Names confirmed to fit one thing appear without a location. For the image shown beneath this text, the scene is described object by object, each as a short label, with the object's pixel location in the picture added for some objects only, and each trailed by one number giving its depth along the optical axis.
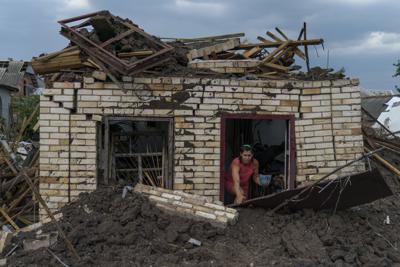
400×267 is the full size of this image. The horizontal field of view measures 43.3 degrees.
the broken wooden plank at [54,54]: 8.05
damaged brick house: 7.89
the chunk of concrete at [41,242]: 6.48
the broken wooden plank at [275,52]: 8.71
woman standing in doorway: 8.29
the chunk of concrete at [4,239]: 6.64
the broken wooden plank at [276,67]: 8.57
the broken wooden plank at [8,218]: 8.09
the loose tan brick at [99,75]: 7.84
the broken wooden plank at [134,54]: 8.07
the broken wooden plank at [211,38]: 9.69
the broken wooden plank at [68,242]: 5.89
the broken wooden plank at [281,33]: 9.55
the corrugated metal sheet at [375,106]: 21.26
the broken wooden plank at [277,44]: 9.11
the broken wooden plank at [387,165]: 9.32
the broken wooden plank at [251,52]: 9.18
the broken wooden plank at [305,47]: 9.14
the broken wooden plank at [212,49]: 8.75
